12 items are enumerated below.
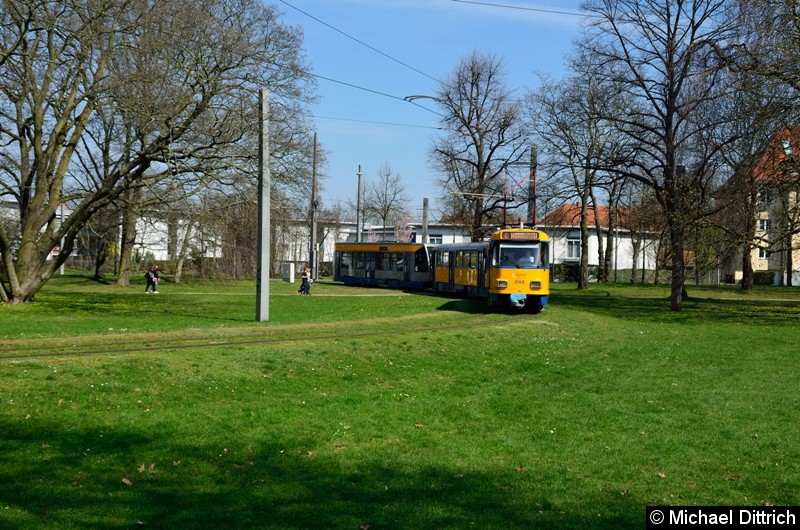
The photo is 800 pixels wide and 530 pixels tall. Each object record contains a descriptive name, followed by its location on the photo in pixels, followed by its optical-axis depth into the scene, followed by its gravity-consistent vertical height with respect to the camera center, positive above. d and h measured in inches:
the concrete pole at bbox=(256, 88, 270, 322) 1023.0 +62.5
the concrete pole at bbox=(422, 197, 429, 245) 2212.2 +126.0
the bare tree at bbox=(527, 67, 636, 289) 1473.9 +265.5
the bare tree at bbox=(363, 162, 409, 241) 3609.7 +263.0
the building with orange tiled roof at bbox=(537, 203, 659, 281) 3228.3 +112.2
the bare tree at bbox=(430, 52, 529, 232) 2295.8 +383.3
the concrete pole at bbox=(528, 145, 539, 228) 1566.2 +155.8
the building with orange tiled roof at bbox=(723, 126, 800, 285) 1165.7 +125.6
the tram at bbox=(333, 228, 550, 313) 1259.8 +3.3
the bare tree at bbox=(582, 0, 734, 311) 1354.6 +290.2
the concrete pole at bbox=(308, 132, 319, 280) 2362.9 +39.8
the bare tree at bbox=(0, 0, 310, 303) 1092.5 +255.8
